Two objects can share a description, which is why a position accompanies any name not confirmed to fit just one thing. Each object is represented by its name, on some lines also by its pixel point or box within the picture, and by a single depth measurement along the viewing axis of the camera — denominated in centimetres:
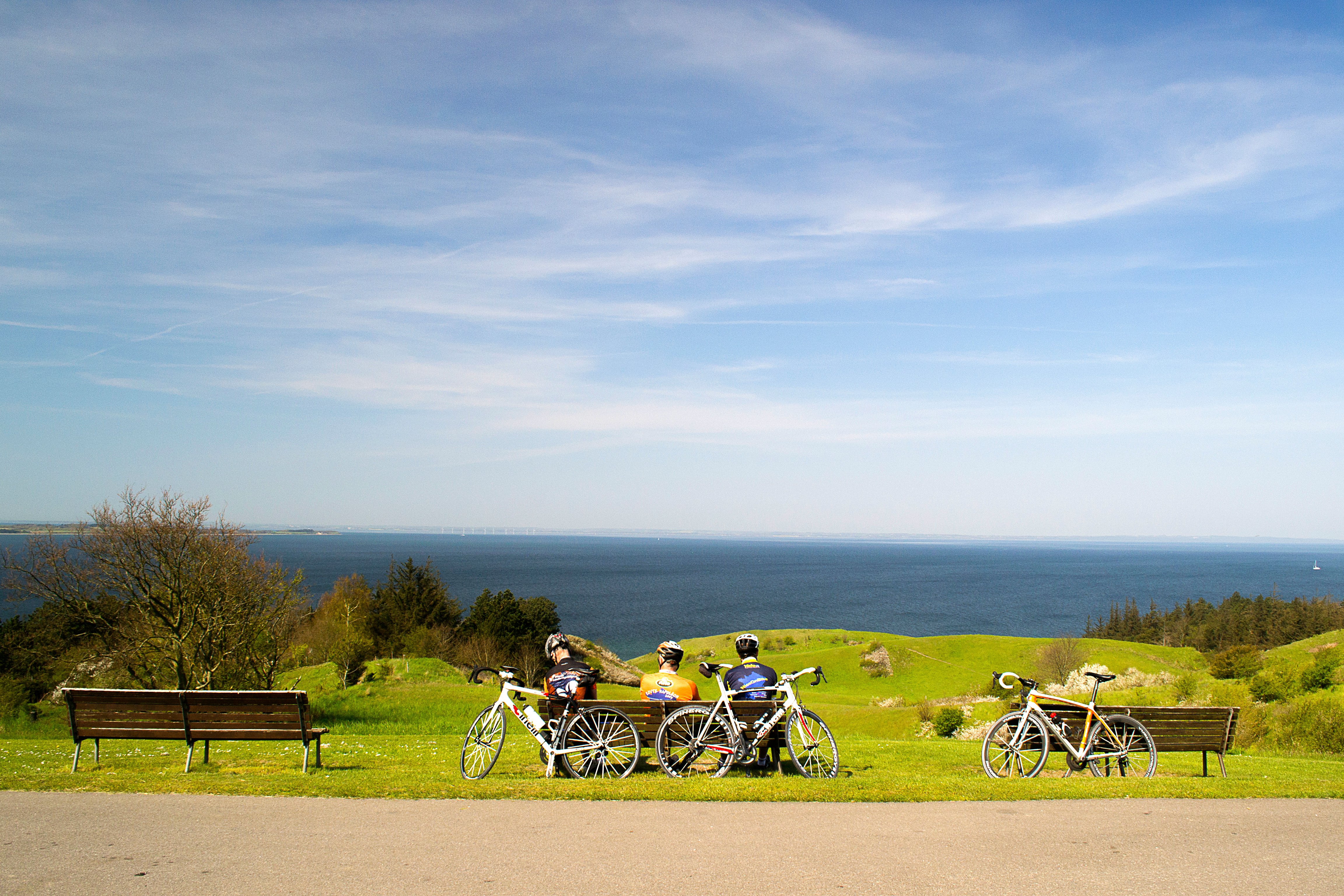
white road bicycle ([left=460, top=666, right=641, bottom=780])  904
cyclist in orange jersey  991
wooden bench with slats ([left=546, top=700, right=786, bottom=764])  923
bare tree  2372
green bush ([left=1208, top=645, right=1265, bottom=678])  3422
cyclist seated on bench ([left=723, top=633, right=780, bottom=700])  961
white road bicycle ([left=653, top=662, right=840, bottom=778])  914
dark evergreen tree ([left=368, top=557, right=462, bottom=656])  5481
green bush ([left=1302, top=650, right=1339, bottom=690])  2344
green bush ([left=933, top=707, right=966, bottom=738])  2281
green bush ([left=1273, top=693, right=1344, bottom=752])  1634
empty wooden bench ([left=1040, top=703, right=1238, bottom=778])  980
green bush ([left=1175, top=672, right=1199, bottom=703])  2644
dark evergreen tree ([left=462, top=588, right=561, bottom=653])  5484
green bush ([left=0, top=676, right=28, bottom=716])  2469
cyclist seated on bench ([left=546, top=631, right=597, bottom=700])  920
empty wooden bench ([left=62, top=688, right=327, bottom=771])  984
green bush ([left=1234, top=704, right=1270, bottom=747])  1755
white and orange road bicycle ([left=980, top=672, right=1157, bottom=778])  948
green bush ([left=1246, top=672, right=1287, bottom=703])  2364
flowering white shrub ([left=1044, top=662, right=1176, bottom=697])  3731
